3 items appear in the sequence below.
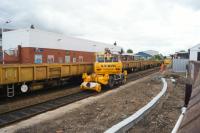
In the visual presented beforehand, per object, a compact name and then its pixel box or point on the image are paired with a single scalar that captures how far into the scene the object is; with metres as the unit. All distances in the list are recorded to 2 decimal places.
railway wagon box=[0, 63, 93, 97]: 10.70
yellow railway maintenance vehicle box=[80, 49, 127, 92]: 14.39
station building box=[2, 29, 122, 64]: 26.97
